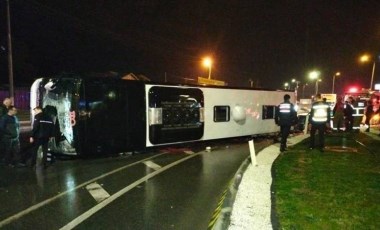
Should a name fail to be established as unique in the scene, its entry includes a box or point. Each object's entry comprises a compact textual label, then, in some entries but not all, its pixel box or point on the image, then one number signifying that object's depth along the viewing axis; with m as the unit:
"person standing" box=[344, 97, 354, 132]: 21.68
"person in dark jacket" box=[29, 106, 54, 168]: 11.30
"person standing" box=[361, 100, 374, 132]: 21.90
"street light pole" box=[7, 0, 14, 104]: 21.97
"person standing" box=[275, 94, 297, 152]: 14.12
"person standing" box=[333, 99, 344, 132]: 22.61
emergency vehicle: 23.49
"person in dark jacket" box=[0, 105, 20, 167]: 11.51
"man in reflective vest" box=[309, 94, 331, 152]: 14.16
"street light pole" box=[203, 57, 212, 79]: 40.70
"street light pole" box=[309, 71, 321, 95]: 39.50
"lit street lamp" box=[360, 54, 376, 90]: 36.84
